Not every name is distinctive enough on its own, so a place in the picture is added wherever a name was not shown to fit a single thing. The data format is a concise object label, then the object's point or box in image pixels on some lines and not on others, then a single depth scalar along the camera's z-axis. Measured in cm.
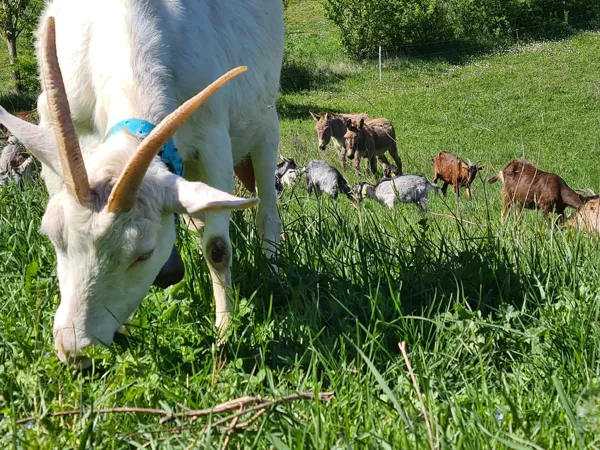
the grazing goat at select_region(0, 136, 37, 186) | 722
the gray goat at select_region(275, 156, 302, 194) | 1310
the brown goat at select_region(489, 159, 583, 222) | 912
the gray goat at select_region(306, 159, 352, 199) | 1298
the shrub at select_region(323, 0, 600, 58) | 3684
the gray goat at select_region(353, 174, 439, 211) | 1167
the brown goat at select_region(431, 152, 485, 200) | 1438
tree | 2480
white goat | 247
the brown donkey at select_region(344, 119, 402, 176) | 1844
